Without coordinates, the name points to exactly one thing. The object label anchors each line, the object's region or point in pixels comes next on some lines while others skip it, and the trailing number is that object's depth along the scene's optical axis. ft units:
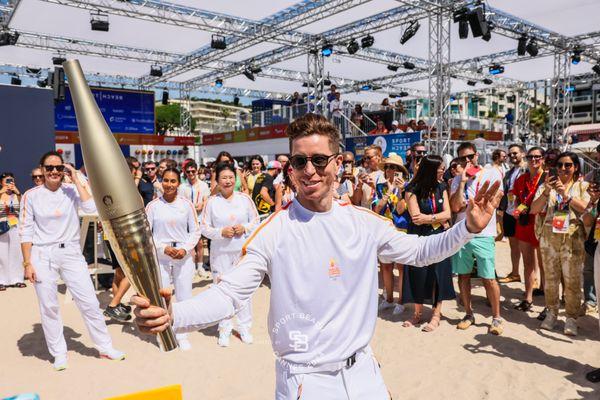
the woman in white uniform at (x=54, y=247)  14.94
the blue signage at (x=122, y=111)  70.64
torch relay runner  5.90
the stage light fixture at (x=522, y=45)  60.64
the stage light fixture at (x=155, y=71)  77.30
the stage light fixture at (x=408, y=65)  78.23
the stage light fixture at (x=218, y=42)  59.62
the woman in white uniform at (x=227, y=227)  16.96
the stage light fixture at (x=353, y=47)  62.85
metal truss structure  51.65
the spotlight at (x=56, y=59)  67.62
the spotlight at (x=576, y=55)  67.46
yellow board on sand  6.55
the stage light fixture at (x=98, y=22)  49.96
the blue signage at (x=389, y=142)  48.13
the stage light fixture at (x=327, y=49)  64.69
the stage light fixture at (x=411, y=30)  54.13
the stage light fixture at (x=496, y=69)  74.64
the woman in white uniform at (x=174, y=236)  16.51
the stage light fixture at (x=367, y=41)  60.70
